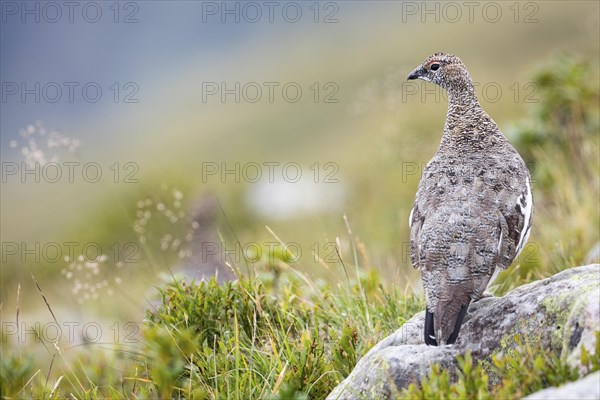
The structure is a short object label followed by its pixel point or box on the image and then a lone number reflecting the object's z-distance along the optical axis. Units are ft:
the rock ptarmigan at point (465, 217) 28.60
